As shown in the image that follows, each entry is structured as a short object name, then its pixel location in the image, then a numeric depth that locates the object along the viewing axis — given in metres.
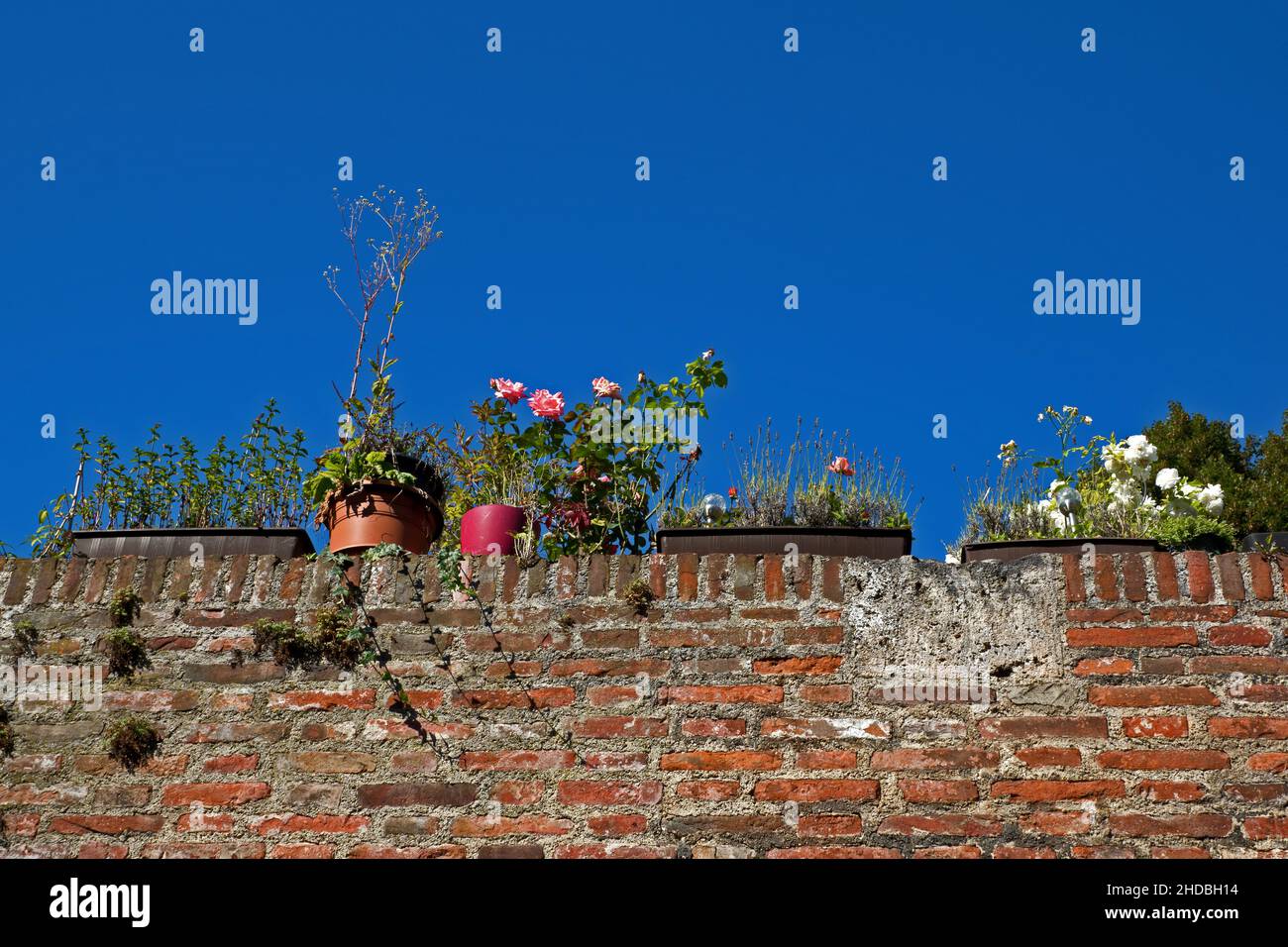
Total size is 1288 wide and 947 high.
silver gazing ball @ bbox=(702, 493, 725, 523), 4.91
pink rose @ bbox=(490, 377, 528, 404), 5.36
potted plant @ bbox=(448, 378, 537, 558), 4.76
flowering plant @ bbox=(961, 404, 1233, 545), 5.16
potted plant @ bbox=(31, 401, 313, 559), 5.04
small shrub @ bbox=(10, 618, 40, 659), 4.34
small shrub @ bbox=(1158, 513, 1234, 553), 4.85
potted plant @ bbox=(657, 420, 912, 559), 4.49
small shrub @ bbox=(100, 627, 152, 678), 4.27
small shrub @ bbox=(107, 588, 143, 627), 4.34
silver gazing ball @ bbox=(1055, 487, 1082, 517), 5.21
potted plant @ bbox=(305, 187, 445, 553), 4.73
